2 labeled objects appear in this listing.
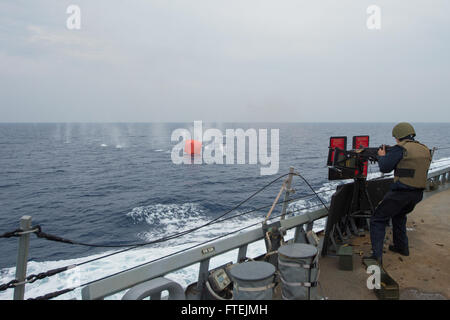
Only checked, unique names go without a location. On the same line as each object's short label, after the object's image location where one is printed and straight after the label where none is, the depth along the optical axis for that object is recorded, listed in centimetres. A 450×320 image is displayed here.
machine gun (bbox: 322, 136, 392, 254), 511
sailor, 443
